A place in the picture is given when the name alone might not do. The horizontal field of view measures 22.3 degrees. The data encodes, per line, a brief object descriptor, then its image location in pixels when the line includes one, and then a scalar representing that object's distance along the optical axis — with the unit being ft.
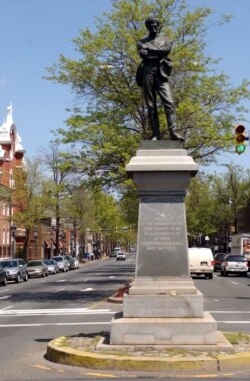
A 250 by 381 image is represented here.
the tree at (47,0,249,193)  78.69
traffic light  65.92
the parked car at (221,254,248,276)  151.43
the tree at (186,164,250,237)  244.91
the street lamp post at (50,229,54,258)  277.35
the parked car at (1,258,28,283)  128.26
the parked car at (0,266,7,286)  118.62
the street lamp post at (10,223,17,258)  179.88
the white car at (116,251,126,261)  342.85
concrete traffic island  28.68
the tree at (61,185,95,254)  230.21
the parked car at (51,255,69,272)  196.85
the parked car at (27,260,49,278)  157.46
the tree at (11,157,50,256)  194.39
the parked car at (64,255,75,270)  215.55
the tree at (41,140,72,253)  197.65
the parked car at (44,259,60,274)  177.88
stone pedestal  33.27
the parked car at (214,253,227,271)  181.16
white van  128.98
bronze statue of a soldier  37.47
